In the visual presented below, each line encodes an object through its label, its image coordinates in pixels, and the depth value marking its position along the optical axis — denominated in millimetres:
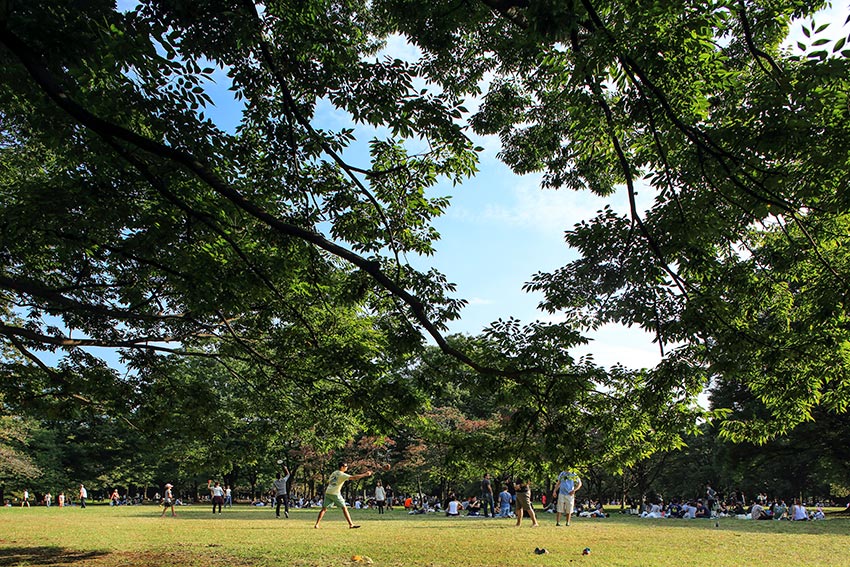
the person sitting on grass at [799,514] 22703
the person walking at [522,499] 15852
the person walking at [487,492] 22734
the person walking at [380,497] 27792
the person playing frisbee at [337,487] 14758
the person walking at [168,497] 24536
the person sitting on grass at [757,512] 24906
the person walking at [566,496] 16516
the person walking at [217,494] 26002
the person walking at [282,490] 22953
